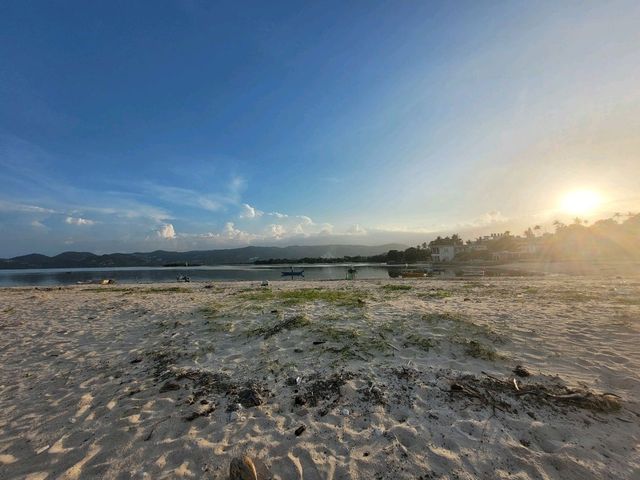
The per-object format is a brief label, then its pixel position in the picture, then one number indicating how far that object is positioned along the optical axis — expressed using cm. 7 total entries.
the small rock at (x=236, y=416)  425
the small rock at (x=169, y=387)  515
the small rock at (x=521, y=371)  520
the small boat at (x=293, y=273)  4910
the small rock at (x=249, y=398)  460
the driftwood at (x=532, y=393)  417
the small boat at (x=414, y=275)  3766
